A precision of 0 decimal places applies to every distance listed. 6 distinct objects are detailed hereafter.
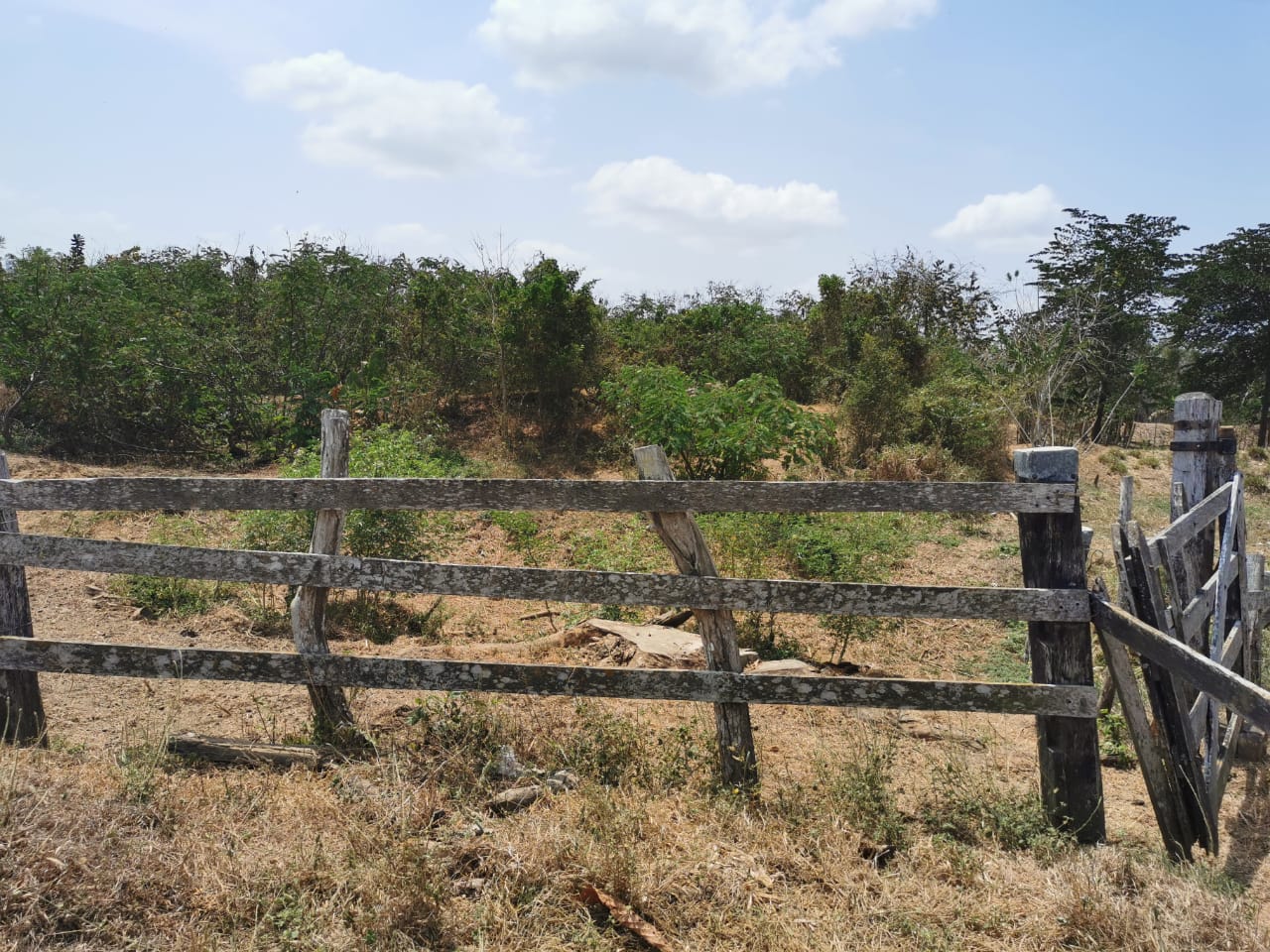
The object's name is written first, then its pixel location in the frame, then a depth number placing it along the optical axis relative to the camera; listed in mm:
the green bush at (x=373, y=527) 7570
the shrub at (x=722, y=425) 11516
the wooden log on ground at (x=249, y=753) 4043
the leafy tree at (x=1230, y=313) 26922
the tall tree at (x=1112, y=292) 21859
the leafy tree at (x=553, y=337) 15031
